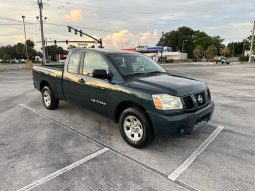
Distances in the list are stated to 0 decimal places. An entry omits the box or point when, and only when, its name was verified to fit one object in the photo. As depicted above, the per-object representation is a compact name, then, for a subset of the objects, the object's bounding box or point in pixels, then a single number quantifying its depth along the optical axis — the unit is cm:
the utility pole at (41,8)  3027
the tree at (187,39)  11284
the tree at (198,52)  8969
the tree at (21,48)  7525
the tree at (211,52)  8981
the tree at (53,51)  10163
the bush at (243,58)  7491
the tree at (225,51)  10544
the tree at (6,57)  9400
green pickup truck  386
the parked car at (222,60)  5702
